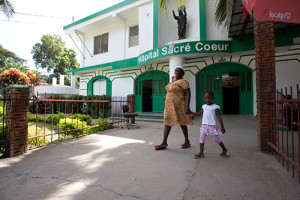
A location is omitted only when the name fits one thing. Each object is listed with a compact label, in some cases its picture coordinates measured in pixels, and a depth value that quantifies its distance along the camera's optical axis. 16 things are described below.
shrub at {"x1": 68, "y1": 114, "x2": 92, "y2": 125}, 5.46
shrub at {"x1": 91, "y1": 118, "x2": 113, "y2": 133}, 5.26
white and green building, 6.94
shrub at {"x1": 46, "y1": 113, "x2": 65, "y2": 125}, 6.68
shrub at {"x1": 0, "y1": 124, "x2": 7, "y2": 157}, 2.85
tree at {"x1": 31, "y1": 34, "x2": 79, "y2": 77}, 25.95
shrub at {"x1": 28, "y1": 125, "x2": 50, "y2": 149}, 3.46
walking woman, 3.04
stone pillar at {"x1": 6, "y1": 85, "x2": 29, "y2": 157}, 2.87
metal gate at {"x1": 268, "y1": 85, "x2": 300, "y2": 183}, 2.00
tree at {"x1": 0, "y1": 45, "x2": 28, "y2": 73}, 26.00
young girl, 2.62
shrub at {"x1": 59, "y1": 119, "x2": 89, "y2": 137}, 4.41
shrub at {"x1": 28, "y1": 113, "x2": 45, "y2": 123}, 6.98
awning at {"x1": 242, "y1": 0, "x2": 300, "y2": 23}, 2.01
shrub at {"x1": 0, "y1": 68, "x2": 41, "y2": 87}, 11.31
